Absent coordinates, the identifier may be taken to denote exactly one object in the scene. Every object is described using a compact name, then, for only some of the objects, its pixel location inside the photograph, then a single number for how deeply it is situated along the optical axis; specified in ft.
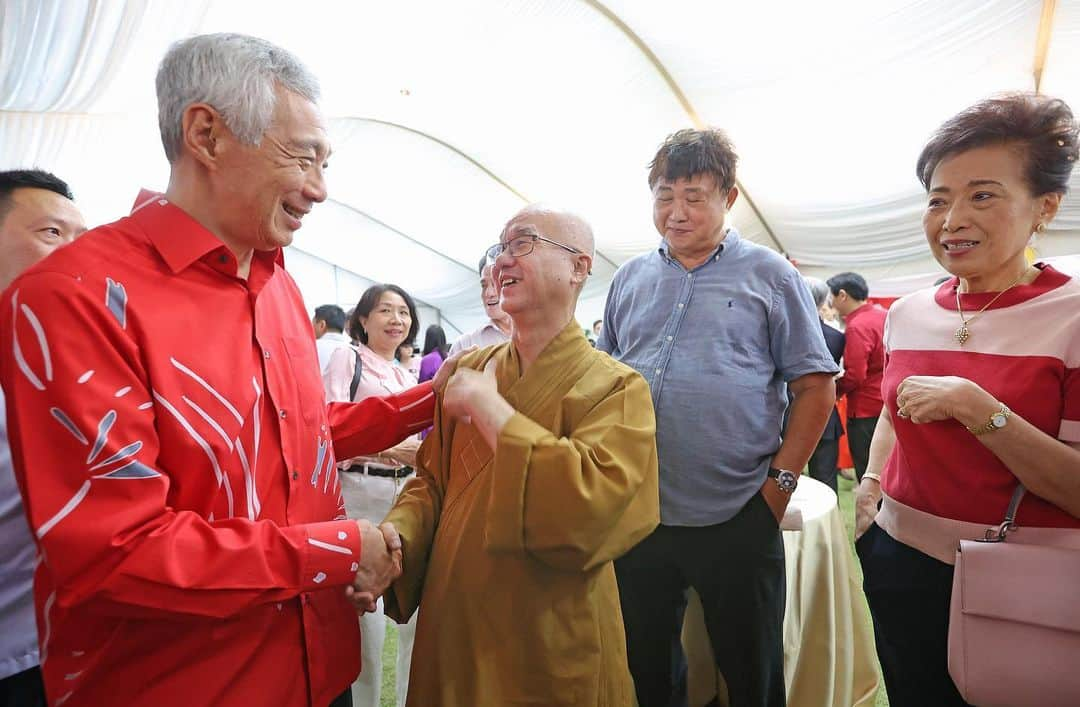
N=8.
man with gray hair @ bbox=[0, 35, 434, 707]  2.96
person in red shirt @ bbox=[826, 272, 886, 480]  14.40
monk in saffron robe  3.67
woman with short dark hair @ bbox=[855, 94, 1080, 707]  3.99
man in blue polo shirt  5.67
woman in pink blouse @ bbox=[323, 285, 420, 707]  7.93
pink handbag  3.77
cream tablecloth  7.41
